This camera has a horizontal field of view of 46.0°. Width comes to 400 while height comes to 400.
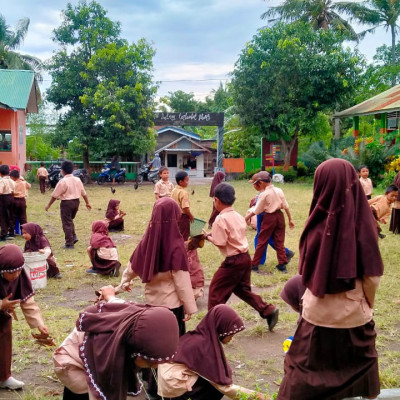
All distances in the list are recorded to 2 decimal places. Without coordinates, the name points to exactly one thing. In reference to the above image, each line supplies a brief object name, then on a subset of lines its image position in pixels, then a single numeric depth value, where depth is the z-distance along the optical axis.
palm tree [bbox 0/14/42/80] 31.19
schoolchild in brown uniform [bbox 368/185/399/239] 8.61
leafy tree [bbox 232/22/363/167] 24.44
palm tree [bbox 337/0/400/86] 30.66
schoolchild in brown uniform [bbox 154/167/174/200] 9.84
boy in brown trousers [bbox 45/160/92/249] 8.75
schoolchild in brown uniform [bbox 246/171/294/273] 6.85
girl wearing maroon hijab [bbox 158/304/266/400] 3.29
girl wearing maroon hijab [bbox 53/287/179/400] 2.31
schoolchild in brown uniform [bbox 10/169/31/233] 9.68
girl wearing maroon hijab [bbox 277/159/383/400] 2.63
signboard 26.47
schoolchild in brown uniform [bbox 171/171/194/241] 6.98
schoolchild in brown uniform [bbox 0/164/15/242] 9.45
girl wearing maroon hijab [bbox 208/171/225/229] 10.52
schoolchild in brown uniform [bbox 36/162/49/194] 19.59
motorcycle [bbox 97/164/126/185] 25.11
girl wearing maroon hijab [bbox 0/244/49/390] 3.35
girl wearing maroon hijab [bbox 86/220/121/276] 7.10
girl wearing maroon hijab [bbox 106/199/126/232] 9.82
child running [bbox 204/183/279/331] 4.60
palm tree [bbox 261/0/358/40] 29.84
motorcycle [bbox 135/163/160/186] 25.49
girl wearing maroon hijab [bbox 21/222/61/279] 6.43
